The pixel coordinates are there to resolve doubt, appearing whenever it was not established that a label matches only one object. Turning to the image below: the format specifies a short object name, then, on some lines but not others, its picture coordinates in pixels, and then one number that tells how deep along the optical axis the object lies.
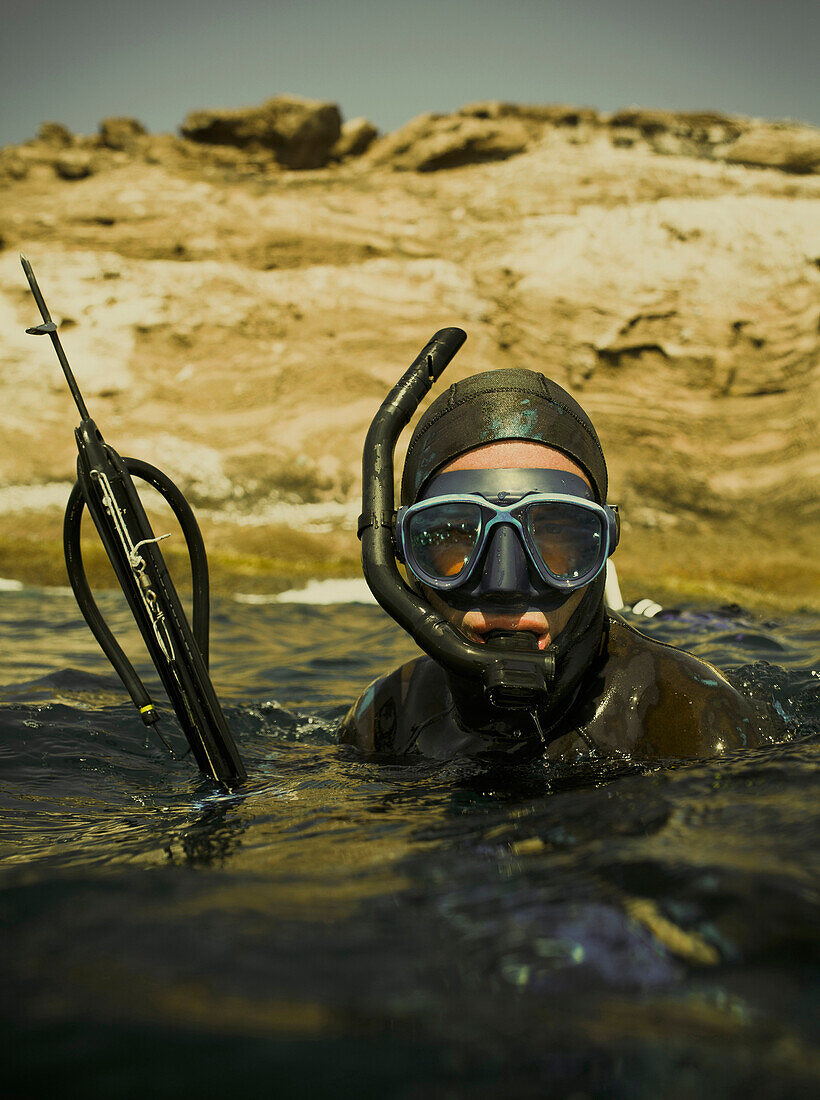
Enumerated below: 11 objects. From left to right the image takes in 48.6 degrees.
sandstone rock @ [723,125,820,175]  12.71
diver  2.11
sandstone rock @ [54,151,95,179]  13.42
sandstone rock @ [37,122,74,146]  14.10
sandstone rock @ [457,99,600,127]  13.40
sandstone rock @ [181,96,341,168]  13.74
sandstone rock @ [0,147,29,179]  13.41
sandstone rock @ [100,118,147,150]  14.27
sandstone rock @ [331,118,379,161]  14.04
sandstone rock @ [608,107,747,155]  13.23
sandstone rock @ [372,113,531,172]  13.30
